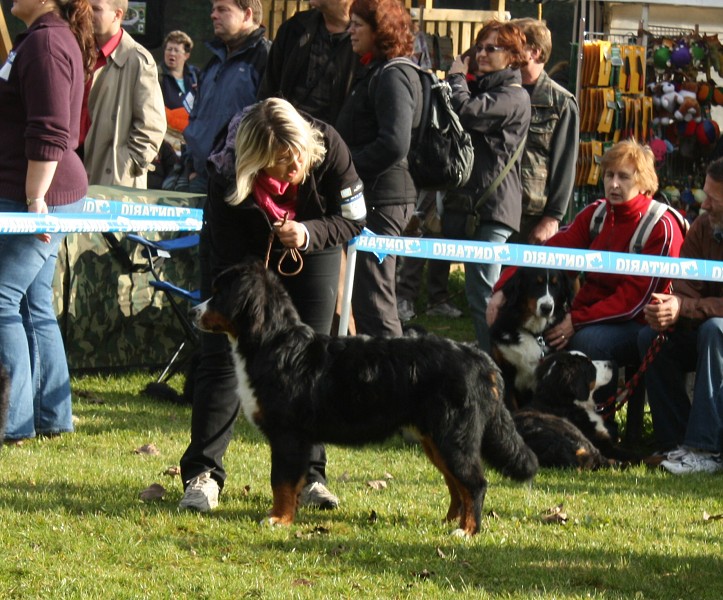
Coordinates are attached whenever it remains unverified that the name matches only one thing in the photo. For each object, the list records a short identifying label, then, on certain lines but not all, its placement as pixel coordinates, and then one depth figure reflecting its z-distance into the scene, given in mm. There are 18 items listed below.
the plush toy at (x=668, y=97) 21594
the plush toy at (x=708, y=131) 21656
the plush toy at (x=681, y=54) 21719
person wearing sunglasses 15187
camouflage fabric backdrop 16266
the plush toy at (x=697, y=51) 21875
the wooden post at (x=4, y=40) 19375
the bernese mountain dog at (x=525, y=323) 14164
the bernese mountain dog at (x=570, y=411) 12633
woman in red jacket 13789
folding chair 16078
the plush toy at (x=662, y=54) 21797
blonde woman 9242
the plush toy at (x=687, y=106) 21547
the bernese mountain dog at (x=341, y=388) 9242
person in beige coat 15641
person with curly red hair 12867
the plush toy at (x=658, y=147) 21422
